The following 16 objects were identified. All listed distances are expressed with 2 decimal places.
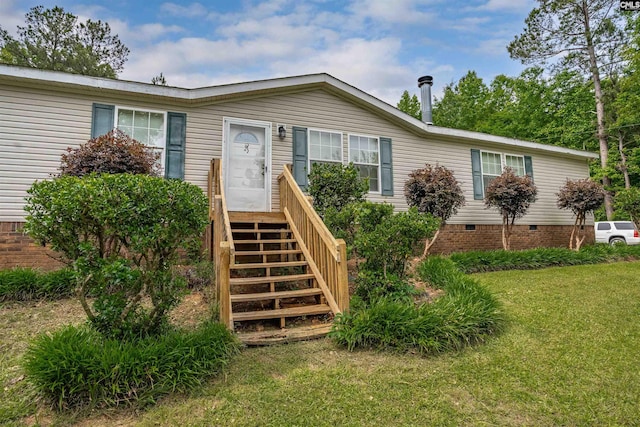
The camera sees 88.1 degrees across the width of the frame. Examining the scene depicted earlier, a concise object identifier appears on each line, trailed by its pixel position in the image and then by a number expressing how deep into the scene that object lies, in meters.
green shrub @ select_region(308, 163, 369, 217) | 6.05
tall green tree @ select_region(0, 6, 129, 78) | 17.45
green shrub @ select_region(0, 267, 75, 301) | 4.29
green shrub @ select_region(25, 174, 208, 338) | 2.54
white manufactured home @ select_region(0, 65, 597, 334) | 5.78
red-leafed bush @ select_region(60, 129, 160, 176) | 4.88
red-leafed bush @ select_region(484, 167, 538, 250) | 8.59
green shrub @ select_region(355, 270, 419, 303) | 4.14
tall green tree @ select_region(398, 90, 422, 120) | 24.94
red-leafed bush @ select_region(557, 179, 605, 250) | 9.77
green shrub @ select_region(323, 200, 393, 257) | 4.43
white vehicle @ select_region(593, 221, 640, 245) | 14.69
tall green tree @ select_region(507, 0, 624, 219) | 16.50
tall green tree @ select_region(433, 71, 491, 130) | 23.59
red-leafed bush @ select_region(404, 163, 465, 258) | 7.60
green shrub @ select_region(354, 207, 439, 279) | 4.16
